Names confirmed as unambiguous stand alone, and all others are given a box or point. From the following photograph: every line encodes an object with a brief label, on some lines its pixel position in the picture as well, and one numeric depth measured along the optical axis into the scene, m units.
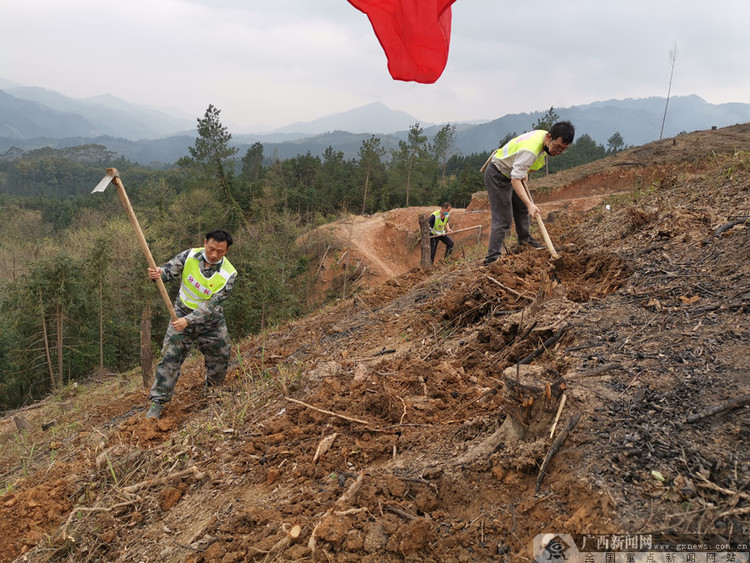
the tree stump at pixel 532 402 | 1.74
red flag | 2.91
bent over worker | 3.91
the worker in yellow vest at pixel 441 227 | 9.17
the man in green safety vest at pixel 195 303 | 3.82
